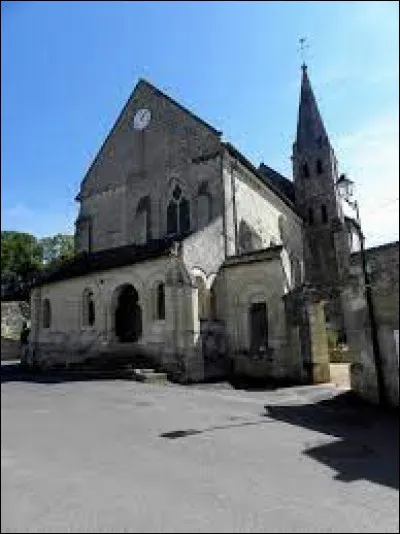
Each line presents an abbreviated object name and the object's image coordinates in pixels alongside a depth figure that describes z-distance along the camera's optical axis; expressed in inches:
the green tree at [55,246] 2431.1
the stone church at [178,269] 834.8
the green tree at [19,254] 2317.4
